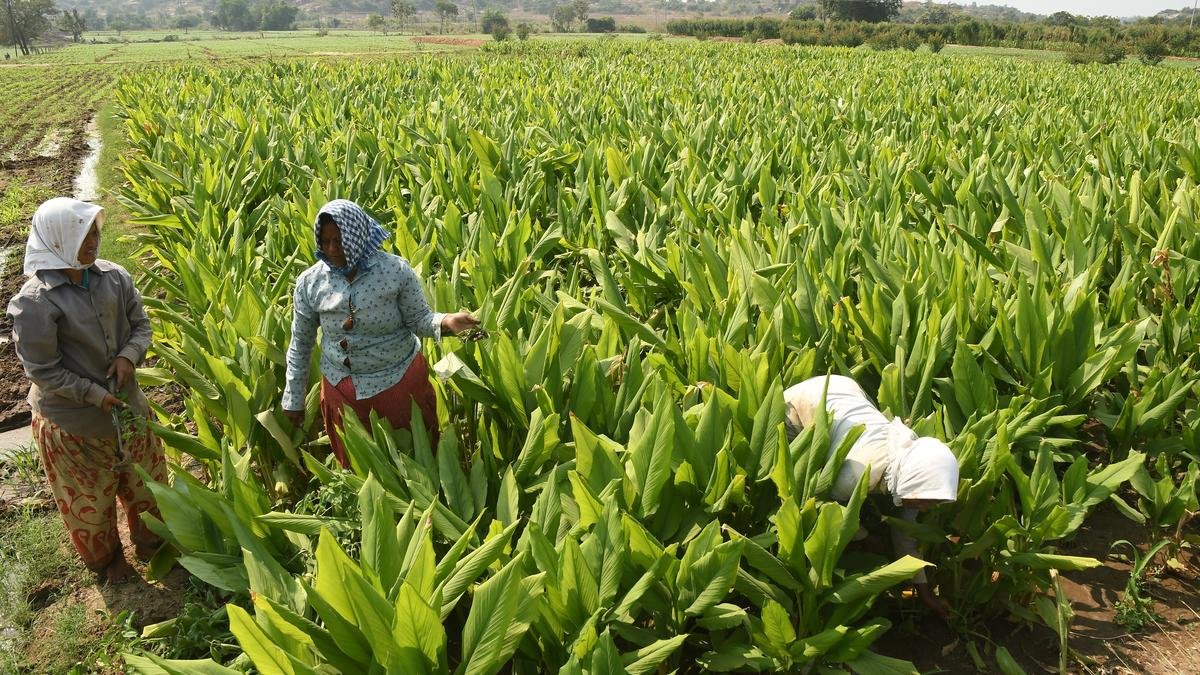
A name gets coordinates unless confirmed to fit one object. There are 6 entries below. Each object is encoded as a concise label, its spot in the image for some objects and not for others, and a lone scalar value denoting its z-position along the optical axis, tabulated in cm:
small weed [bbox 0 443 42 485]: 345
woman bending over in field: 207
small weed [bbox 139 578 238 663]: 239
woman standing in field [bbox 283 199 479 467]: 250
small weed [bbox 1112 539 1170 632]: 245
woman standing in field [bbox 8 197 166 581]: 243
